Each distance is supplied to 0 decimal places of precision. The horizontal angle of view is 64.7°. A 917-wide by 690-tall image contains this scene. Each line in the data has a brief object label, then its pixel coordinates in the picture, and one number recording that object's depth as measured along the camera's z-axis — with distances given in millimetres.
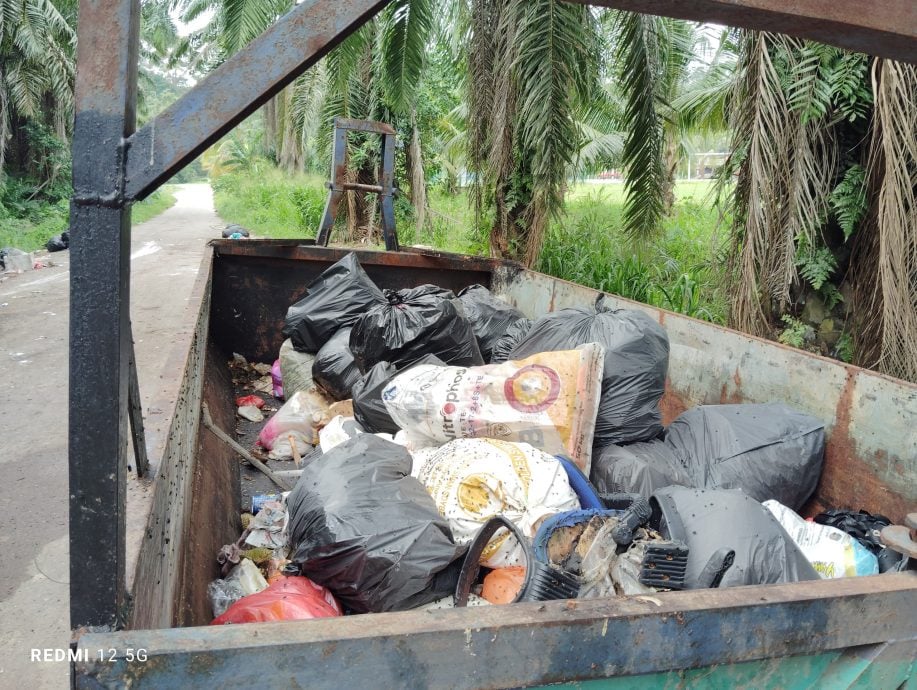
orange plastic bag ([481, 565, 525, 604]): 1681
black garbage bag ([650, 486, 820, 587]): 1547
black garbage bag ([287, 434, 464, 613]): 1687
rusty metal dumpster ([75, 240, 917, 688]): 949
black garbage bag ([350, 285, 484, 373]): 3385
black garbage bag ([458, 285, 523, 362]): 3898
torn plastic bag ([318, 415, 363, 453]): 2879
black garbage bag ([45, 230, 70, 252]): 12383
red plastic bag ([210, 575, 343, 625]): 1661
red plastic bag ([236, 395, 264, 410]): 4059
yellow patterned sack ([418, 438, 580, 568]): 1854
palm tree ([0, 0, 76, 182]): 16266
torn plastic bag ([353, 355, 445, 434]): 2887
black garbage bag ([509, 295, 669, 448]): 2525
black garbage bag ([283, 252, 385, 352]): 4055
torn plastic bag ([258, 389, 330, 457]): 3488
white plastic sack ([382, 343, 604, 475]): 2326
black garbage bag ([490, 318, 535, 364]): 3420
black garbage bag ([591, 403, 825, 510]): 2289
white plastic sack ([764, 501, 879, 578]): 1860
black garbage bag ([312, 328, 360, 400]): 3594
